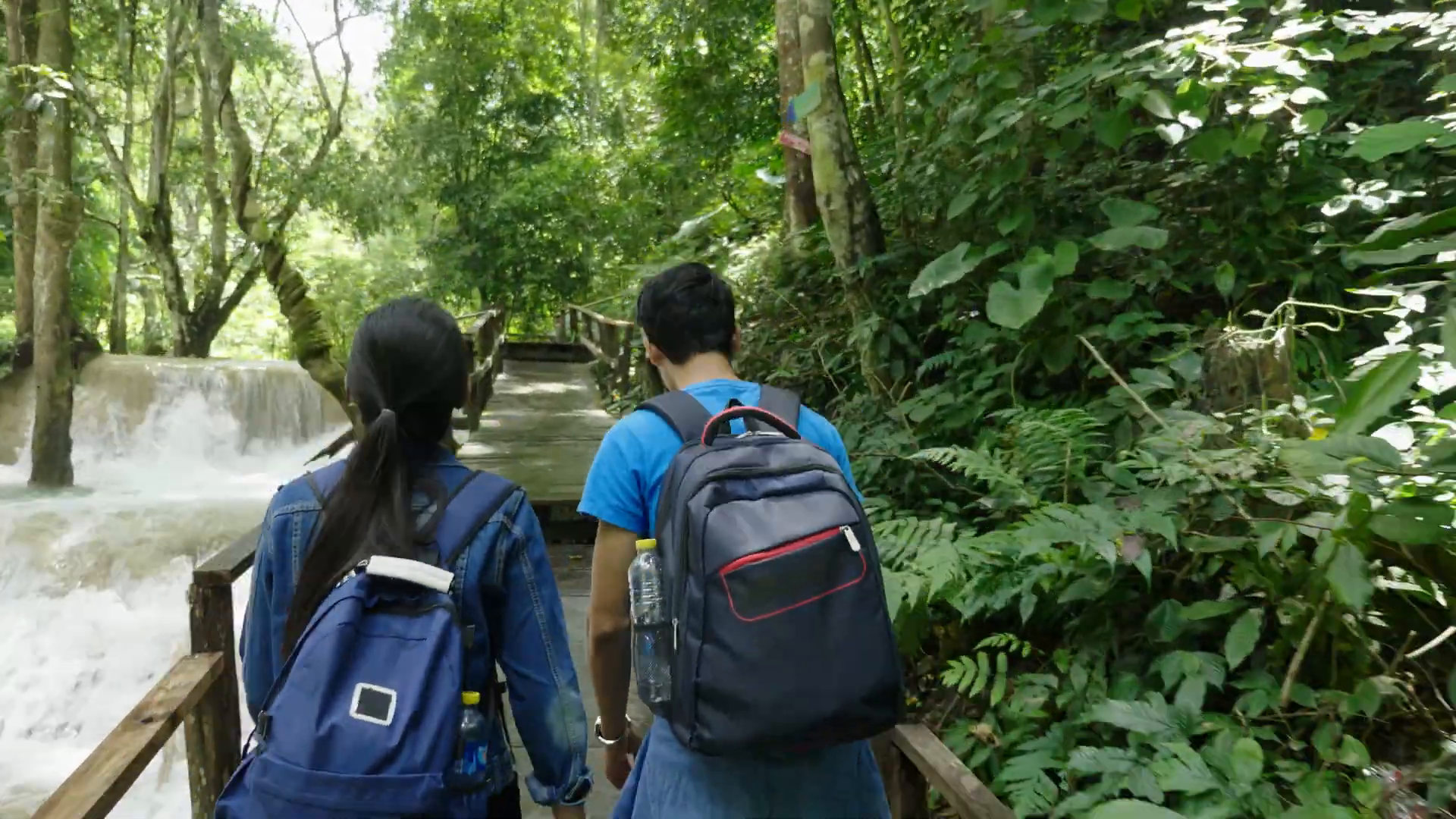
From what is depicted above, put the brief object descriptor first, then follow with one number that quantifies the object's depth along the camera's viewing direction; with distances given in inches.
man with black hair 55.3
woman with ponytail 56.5
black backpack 49.4
